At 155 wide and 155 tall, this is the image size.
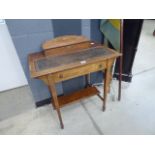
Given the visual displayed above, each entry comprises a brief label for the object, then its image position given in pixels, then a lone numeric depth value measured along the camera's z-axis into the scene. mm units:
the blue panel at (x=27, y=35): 1354
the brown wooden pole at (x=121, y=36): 1570
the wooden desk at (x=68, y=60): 1242
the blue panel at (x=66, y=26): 1494
